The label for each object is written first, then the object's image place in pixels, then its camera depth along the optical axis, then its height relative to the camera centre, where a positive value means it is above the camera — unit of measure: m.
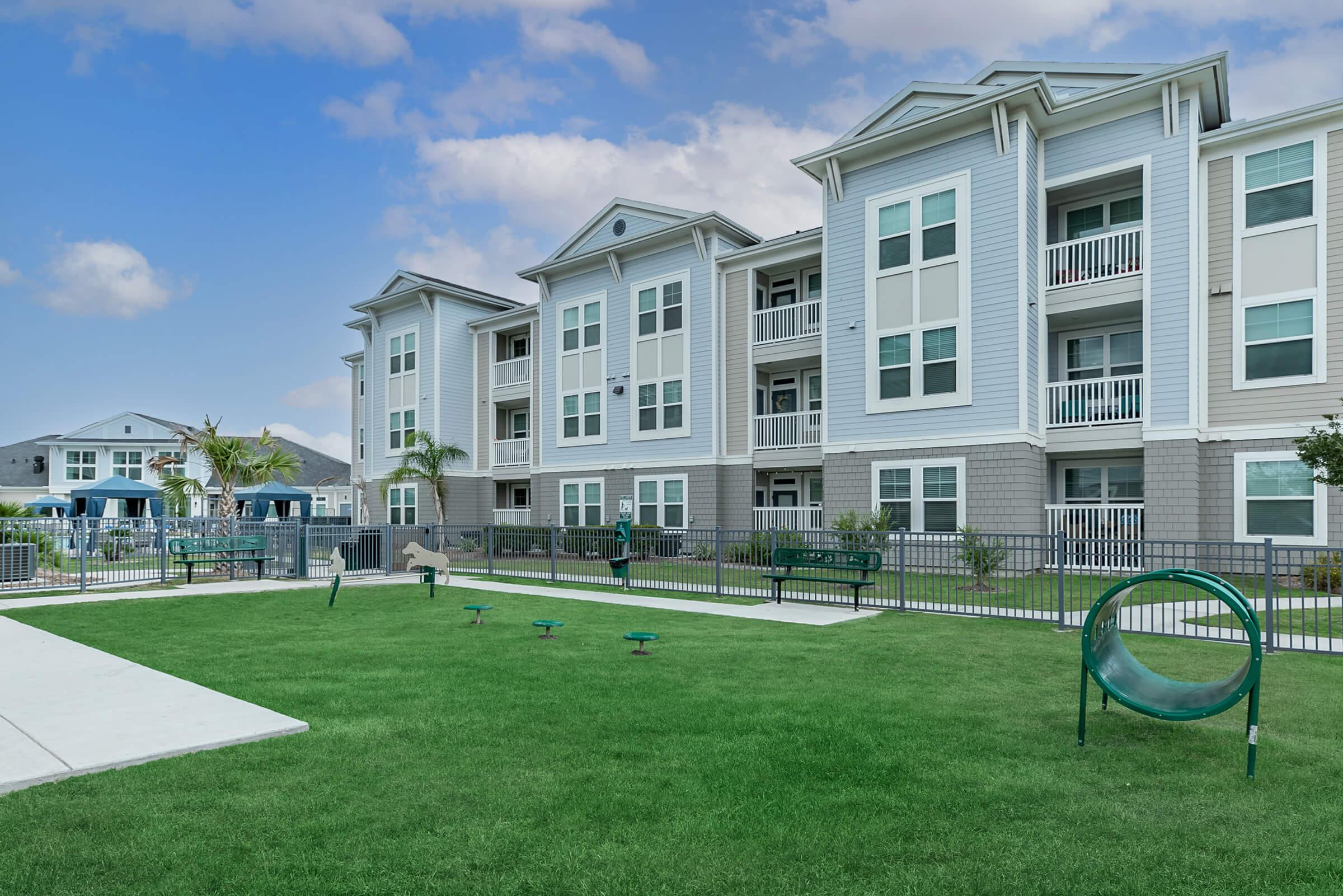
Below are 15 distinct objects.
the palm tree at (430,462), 33.41 +0.60
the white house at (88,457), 55.75 +1.37
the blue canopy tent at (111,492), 31.50 -0.61
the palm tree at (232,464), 27.28 +0.47
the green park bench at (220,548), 19.36 -1.73
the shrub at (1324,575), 15.67 -2.00
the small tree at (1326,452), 12.93 +0.38
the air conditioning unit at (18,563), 18.52 -1.96
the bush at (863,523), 18.75 -1.23
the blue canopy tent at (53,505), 36.84 -1.29
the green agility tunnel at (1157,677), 5.47 -1.53
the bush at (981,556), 14.53 -1.62
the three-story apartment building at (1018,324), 18.34 +4.00
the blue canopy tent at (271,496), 33.97 -0.79
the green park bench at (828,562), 14.22 -1.56
